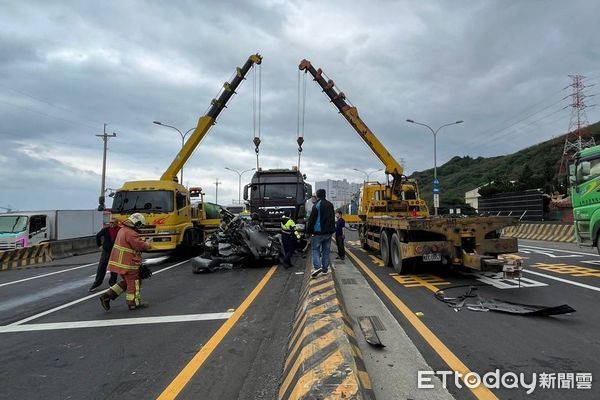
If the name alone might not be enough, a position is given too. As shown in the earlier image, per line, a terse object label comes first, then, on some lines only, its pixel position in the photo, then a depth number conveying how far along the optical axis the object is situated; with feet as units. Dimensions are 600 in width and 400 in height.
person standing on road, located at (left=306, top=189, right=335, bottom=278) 27.89
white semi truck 60.95
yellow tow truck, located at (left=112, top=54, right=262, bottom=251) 44.60
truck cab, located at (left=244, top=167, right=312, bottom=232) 49.96
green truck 33.12
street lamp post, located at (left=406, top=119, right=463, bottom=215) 97.18
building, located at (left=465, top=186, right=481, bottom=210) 211.53
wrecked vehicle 39.96
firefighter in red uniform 23.30
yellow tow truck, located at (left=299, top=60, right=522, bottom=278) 25.98
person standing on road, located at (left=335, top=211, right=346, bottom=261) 42.50
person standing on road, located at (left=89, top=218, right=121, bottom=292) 31.17
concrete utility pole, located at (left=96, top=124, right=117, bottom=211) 148.97
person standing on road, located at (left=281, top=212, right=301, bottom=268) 39.73
